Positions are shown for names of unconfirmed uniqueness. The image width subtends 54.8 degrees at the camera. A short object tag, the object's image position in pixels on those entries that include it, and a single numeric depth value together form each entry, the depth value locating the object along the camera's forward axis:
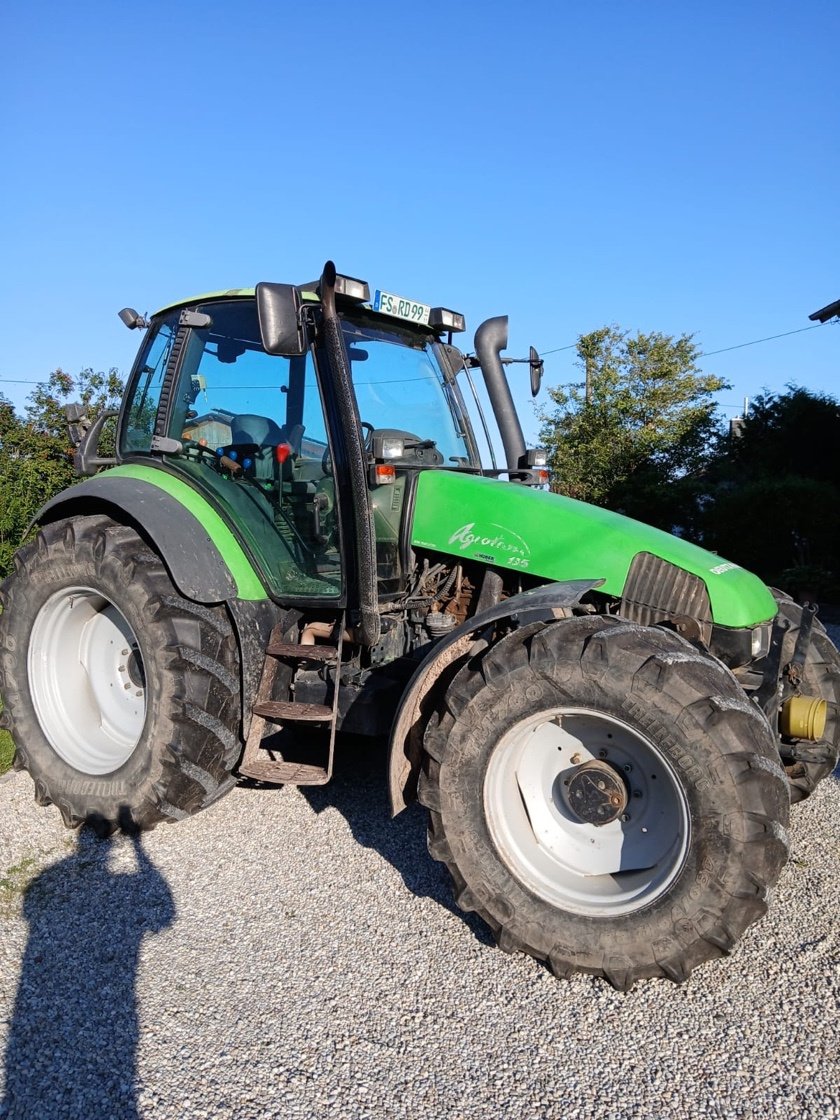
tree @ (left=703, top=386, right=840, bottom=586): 11.18
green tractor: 2.56
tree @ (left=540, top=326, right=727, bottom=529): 15.36
